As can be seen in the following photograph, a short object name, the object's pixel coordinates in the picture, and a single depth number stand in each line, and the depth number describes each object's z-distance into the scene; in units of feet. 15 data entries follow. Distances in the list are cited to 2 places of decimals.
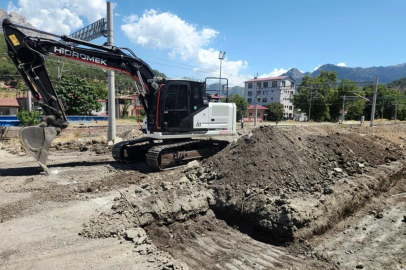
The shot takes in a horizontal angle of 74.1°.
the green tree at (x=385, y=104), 207.11
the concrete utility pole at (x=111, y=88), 42.70
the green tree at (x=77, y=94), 106.63
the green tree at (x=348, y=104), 181.06
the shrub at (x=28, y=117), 57.36
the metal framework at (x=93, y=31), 45.06
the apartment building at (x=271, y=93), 237.86
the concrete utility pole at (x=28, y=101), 63.67
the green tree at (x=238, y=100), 176.08
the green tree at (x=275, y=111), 183.62
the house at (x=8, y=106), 109.22
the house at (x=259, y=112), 200.66
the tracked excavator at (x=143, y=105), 24.72
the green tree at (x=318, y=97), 181.16
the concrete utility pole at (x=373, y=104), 86.12
